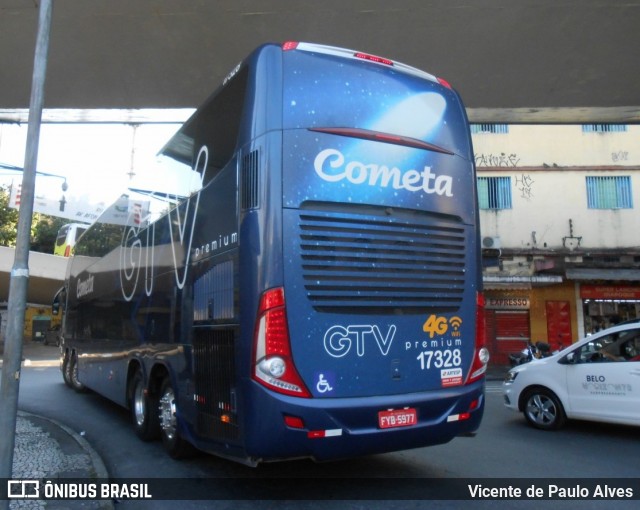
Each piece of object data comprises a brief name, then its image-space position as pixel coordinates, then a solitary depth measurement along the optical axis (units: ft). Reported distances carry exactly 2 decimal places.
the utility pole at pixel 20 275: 13.35
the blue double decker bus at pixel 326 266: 14.82
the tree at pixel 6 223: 106.63
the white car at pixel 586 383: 25.07
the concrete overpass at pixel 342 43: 26.20
